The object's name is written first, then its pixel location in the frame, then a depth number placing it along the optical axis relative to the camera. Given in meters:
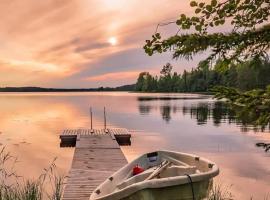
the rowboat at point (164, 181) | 4.39
